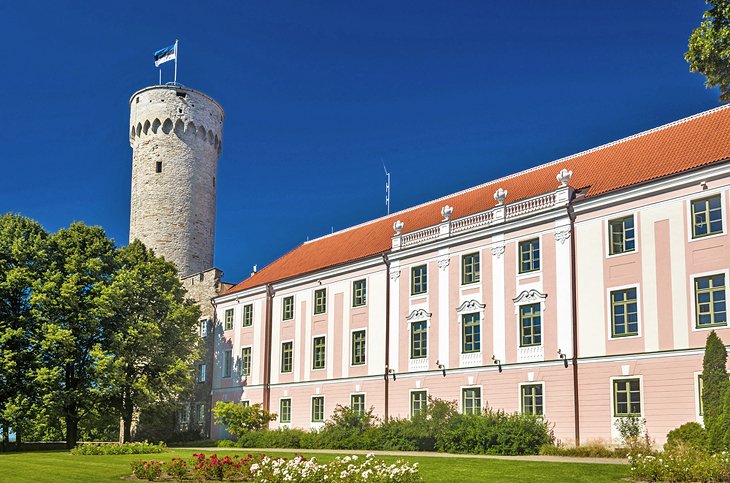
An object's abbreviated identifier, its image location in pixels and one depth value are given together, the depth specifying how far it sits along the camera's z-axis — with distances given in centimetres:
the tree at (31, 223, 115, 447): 3997
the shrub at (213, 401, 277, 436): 4416
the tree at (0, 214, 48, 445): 3913
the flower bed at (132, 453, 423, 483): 1547
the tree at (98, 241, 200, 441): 4238
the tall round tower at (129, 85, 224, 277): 5859
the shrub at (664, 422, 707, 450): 2351
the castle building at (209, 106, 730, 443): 2834
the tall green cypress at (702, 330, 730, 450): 2403
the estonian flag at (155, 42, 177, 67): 6247
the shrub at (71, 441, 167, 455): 3198
